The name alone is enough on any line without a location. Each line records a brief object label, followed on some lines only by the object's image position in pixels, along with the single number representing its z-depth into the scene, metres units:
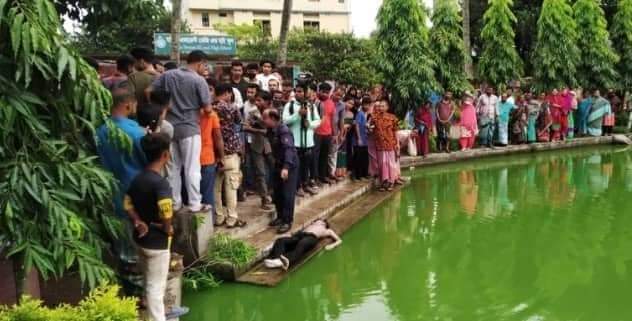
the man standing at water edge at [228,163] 5.31
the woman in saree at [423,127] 11.44
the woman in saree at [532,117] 13.12
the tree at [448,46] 11.93
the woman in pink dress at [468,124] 11.94
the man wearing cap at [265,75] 7.15
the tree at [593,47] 14.79
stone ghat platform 4.96
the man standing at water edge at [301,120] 6.50
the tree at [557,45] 14.21
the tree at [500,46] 14.04
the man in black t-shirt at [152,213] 3.31
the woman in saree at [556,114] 13.62
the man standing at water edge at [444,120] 11.63
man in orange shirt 4.92
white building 39.03
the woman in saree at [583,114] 14.47
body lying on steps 5.07
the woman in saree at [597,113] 14.39
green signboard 13.20
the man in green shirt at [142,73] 4.57
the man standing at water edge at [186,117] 4.54
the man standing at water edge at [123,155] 3.48
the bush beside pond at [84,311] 2.29
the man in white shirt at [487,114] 12.37
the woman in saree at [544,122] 13.45
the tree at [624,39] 15.57
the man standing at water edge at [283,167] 5.65
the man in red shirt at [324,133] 7.26
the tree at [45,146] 2.57
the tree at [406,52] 11.19
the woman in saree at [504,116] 12.61
